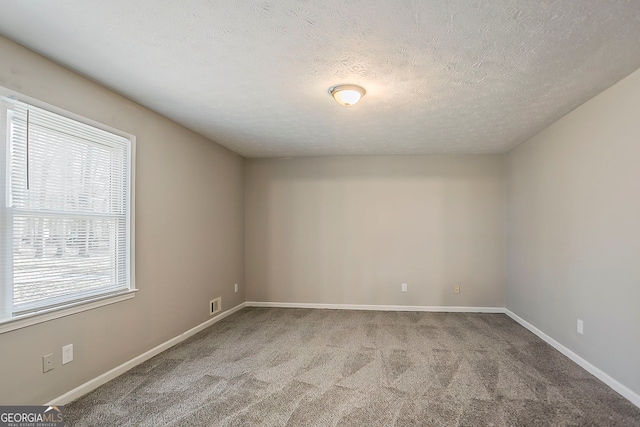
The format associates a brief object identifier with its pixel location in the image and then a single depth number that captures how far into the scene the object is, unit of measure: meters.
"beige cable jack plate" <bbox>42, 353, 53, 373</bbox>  2.14
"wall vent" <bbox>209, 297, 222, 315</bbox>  4.20
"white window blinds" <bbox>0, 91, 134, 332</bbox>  1.98
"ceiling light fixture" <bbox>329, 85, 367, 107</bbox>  2.52
